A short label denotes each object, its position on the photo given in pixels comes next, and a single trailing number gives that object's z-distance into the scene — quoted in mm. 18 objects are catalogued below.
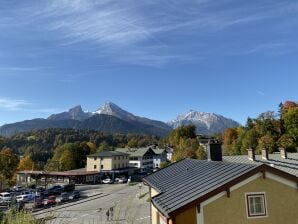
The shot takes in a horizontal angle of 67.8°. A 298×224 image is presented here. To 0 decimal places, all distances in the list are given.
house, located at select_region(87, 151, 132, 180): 64465
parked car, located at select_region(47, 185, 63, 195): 43029
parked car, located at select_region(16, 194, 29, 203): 35442
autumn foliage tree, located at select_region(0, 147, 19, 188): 46543
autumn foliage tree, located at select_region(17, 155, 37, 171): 65246
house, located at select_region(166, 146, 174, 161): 100538
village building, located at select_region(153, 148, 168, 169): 89098
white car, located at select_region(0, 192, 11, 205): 34364
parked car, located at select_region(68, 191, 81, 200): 38221
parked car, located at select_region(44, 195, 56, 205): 32453
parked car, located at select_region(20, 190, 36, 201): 36693
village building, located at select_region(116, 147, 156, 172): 81084
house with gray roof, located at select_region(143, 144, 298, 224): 9918
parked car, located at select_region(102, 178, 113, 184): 58346
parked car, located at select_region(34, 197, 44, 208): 31064
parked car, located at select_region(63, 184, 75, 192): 45169
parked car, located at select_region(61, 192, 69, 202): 37238
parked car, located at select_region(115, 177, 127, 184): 58682
